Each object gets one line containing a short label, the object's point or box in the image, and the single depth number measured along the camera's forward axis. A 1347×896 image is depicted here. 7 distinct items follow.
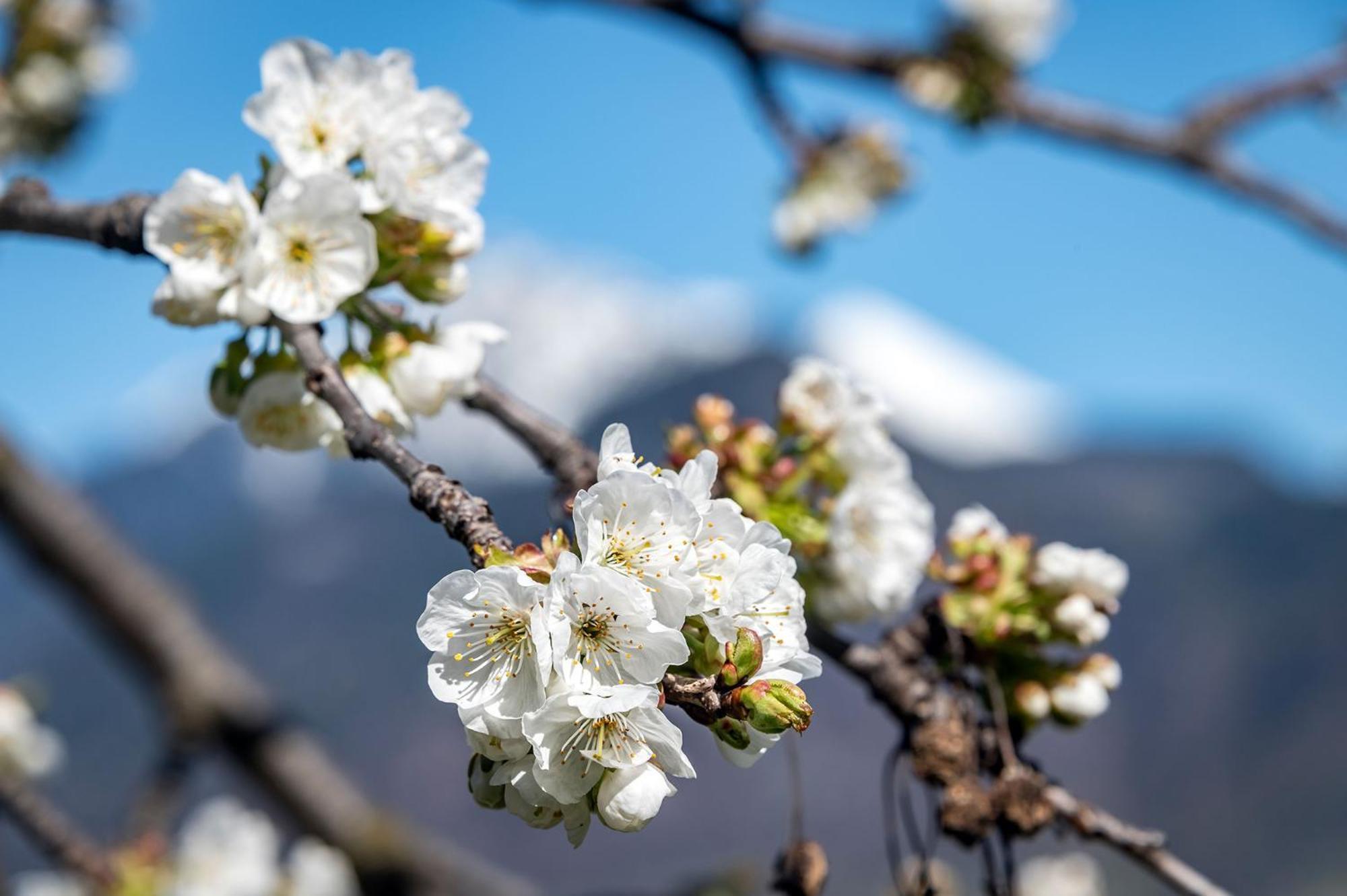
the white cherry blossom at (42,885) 3.86
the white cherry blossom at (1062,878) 3.91
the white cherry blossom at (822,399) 0.70
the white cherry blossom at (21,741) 3.21
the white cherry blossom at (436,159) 0.60
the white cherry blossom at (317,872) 3.51
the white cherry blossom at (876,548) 0.69
